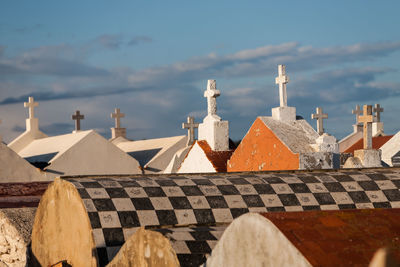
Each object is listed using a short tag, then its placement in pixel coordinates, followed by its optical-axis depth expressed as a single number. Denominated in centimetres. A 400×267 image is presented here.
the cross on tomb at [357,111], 3625
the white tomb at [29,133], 3294
